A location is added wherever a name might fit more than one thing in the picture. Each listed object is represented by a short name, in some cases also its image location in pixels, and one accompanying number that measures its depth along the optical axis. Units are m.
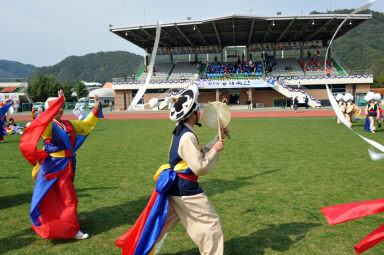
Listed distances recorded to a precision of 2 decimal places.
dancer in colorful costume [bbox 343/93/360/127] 15.30
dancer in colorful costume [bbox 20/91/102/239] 3.68
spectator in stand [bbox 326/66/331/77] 37.06
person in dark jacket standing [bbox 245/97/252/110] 35.94
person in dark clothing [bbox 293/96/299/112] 27.92
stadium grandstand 35.69
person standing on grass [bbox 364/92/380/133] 13.29
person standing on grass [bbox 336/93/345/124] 16.06
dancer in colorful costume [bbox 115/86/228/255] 2.81
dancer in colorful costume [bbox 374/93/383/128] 13.35
